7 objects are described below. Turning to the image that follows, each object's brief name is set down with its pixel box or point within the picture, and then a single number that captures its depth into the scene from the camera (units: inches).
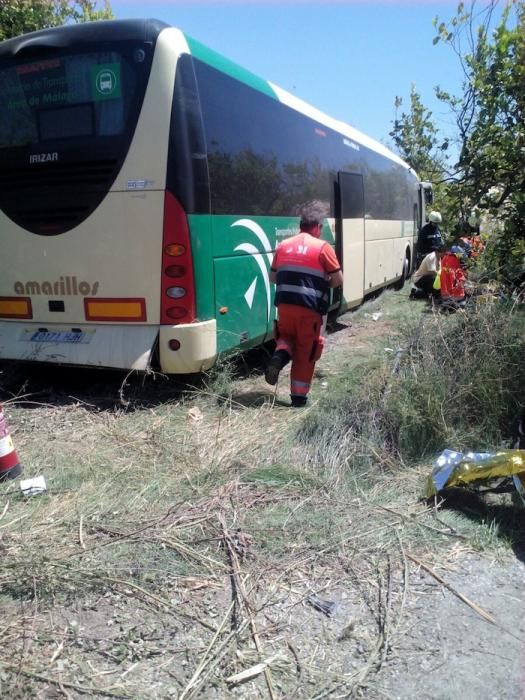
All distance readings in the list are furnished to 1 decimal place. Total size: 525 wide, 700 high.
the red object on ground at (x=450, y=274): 331.9
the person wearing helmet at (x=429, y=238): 511.6
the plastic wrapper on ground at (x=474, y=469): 127.6
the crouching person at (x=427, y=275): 464.1
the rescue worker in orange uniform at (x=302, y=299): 212.2
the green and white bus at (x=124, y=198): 190.5
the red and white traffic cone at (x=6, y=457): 148.4
